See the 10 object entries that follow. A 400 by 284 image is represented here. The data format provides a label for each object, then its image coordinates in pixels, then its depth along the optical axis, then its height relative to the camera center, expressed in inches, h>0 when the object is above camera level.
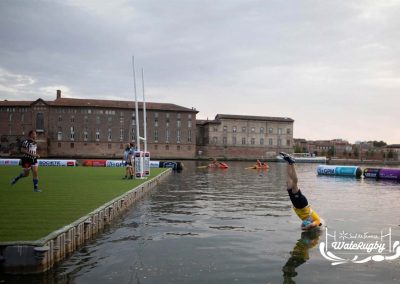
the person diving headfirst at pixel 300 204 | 453.4 -65.3
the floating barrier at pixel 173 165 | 1877.5 -71.0
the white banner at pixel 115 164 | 1899.6 -62.1
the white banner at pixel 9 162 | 1875.0 -43.7
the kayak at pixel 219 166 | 2167.3 -92.0
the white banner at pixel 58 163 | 1898.9 -52.6
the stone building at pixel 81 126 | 4239.7 +290.4
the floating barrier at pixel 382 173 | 1474.3 -100.6
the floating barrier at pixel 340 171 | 1611.7 -96.4
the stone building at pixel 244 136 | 4896.7 +175.9
